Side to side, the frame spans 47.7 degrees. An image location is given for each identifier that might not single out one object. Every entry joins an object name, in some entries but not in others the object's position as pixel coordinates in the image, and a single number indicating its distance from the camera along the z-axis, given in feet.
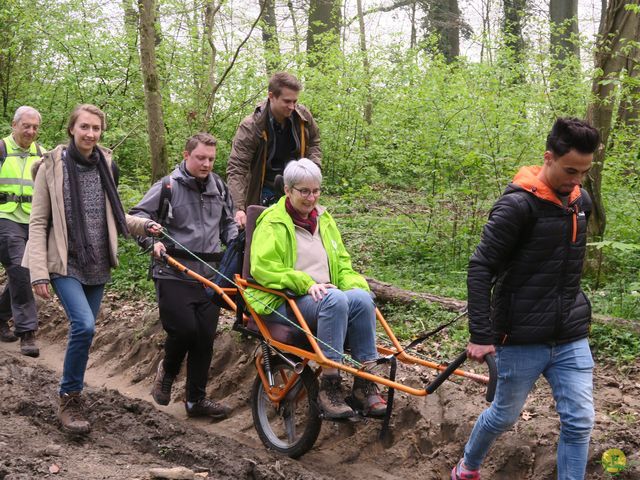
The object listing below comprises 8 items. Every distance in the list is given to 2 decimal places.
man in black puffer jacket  12.46
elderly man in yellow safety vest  25.43
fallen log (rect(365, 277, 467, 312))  24.23
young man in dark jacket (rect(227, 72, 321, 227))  21.20
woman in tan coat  17.11
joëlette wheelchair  16.01
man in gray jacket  19.22
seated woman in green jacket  16.17
